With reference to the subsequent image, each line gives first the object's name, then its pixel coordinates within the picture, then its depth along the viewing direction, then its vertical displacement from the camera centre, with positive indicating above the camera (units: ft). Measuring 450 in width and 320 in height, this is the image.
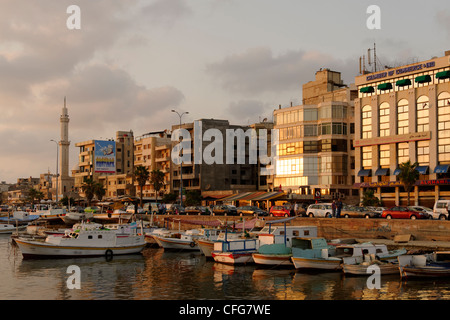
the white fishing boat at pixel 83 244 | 150.30 -20.51
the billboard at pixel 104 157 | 503.20 +19.39
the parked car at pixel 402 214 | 168.66 -13.08
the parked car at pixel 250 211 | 226.81 -16.20
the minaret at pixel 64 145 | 559.59 +34.64
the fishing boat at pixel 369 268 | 108.68 -19.91
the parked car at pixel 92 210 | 318.28 -20.98
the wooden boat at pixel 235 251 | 130.21 -19.72
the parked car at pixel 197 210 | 260.21 -17.86
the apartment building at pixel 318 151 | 301.43 +15.08
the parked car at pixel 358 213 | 185.37 -13.76
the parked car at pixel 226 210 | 241.55 -16.69
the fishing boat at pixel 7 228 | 267.80 -27.37
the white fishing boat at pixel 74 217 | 291.17 -23.31
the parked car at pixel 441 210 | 168.66 -11.66
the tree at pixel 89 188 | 411.75 -9.36
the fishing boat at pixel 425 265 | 104.12 -18.79
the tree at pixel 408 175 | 242.17 +0.01
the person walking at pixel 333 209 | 184.76 -12.23
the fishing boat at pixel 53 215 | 300.40 -22.90
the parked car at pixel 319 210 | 196.20 -13.67
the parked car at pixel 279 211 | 207.57 -14.87
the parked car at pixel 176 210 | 261.24 -17.72
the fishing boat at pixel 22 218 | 313.44 -25.83
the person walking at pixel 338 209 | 184.49 -12.20
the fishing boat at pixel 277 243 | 124.16 -17.29
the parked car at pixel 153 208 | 279.49 -18.07
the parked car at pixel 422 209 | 171.49 -11.89
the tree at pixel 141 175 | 350.84 +0.83
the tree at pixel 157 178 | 356.38 -1.30
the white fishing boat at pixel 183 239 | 168.92 -21.22
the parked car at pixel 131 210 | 281.58 -18.73
